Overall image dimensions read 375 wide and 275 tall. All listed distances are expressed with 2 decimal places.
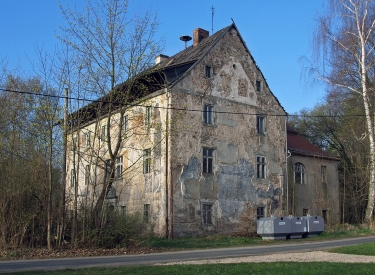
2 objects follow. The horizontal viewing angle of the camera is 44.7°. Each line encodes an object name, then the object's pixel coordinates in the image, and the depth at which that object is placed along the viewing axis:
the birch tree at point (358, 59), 28.56
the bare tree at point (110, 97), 19.42
